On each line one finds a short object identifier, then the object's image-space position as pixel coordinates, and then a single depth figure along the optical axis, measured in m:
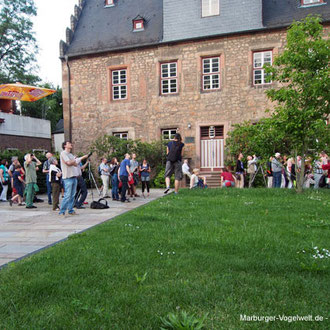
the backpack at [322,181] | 13.37
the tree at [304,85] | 9.32
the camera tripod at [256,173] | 14.68
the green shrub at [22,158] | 14.38
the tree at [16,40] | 30.62
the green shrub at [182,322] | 2.15
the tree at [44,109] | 41.19
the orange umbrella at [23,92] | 14.94
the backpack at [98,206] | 9.05
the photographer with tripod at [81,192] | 9.40
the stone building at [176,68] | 16.88
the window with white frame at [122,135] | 19.29
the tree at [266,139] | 9.93
